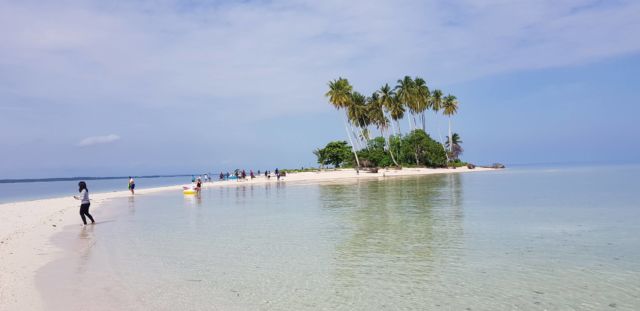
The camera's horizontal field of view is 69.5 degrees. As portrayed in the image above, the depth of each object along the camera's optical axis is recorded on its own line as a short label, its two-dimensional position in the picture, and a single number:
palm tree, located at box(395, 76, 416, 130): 92.00
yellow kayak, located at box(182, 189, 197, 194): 41.28
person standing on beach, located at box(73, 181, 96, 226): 19.75
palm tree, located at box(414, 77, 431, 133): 92.92
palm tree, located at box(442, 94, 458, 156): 105.19
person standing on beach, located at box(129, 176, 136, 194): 44.62
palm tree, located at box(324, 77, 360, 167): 88.44
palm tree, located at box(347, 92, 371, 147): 91.94
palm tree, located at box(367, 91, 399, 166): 92.62
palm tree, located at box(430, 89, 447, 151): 102.81
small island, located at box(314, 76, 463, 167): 90.31
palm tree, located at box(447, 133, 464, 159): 111.80
